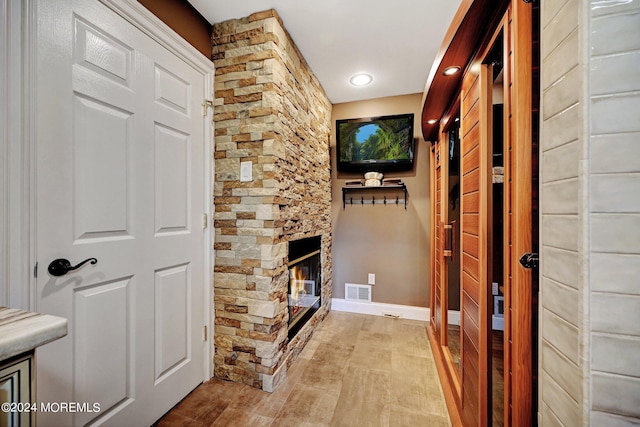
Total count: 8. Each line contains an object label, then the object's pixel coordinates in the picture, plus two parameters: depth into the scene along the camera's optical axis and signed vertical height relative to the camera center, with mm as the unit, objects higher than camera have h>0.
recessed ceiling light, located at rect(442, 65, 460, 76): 1290 +747
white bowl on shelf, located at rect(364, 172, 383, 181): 2941 +445
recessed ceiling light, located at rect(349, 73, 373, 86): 2541 +1386
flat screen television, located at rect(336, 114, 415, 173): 2824 +812
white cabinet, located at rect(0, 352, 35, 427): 506 -369
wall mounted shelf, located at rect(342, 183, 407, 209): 3010 +201
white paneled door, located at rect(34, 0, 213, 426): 1003 +5
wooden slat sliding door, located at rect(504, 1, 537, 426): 738 -14
